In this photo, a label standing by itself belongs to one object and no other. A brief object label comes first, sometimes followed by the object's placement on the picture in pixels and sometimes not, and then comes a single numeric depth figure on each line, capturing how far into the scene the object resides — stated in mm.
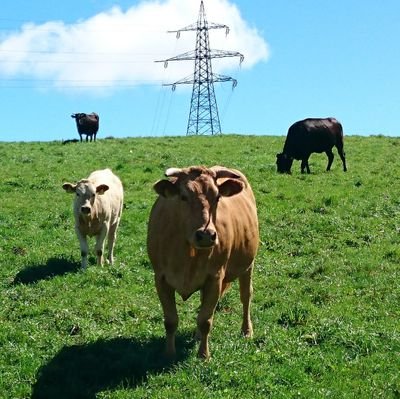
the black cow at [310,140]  26906
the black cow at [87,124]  44219
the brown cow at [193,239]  8102
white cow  14258
